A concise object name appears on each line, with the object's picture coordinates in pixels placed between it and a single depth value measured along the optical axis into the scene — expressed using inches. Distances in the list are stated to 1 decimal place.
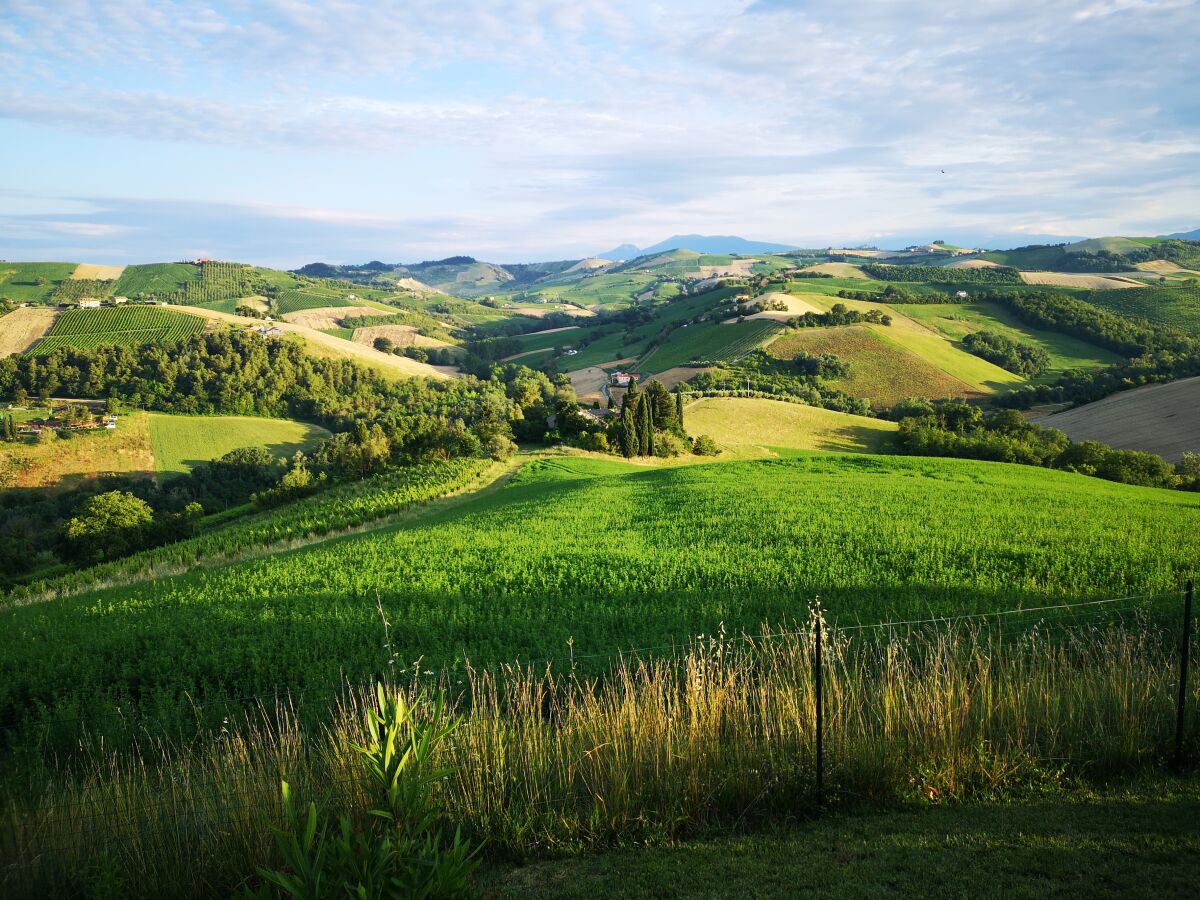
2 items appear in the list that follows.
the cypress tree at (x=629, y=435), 2304.4
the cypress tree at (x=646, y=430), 2316.7
